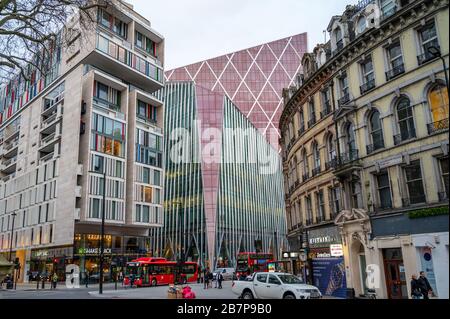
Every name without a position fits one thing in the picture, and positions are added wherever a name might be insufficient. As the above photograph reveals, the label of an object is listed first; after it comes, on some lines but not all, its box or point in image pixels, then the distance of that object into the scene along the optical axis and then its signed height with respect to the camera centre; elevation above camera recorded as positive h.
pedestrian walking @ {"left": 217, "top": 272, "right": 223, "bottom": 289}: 36.95 -2.54
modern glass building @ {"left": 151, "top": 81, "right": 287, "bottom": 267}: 85.56 +16.84
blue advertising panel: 23.33 -1.82
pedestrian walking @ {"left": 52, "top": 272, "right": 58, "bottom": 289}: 43.47 -2.49
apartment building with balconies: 57.03 +16.47
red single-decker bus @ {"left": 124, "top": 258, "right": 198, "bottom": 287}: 42.12 -1.99
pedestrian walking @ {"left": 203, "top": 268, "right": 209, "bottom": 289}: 36.85 -2.61
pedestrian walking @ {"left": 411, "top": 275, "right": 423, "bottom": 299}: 8.83 -1.05
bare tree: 13.98 +8.79
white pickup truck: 18.02 -1.86
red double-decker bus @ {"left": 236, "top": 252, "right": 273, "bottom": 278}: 55.00 -1.81
